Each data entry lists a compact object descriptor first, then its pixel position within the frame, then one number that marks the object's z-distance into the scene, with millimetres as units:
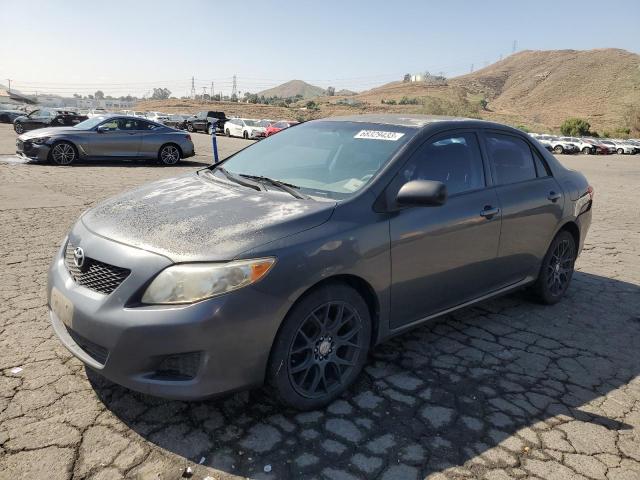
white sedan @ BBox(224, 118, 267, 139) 33469
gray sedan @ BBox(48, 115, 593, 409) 2494
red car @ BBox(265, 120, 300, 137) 31866
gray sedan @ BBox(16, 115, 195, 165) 12969
